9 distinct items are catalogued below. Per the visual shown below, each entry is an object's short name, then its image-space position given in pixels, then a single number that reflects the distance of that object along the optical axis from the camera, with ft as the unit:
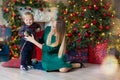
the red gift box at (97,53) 12.74
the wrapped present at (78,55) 13.16
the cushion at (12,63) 11.47
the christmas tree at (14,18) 13.02
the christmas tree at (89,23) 12.47
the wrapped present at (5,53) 12.75
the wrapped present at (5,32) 12.94
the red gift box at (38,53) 12.97
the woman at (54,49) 10.94
